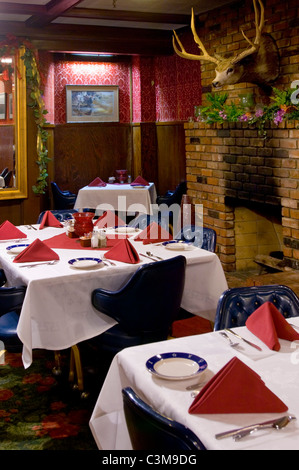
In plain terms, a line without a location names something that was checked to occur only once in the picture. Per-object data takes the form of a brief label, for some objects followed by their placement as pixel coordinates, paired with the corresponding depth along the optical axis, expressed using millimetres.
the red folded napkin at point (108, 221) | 4660
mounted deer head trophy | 5426
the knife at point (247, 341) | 2178
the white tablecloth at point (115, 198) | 7711
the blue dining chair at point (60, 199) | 8250
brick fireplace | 5000
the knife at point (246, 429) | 1563
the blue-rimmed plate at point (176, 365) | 1915
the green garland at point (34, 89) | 7145
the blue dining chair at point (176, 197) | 7977
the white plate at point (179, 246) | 3863
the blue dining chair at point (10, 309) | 3229
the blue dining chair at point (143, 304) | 3138
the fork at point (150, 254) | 3693
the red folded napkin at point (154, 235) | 4141
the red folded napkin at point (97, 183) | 8031
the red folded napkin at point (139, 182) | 8062
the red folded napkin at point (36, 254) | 3598
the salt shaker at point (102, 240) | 3979
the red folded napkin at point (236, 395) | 1674
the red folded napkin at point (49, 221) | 4740
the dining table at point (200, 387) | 1577
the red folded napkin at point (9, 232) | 4316
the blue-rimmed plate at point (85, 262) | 3400
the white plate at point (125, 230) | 4520
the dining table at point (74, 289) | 3213
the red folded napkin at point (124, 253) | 3545
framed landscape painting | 9070
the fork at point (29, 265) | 3490
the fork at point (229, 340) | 2209
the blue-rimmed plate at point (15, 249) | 3836
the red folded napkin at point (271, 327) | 2197
